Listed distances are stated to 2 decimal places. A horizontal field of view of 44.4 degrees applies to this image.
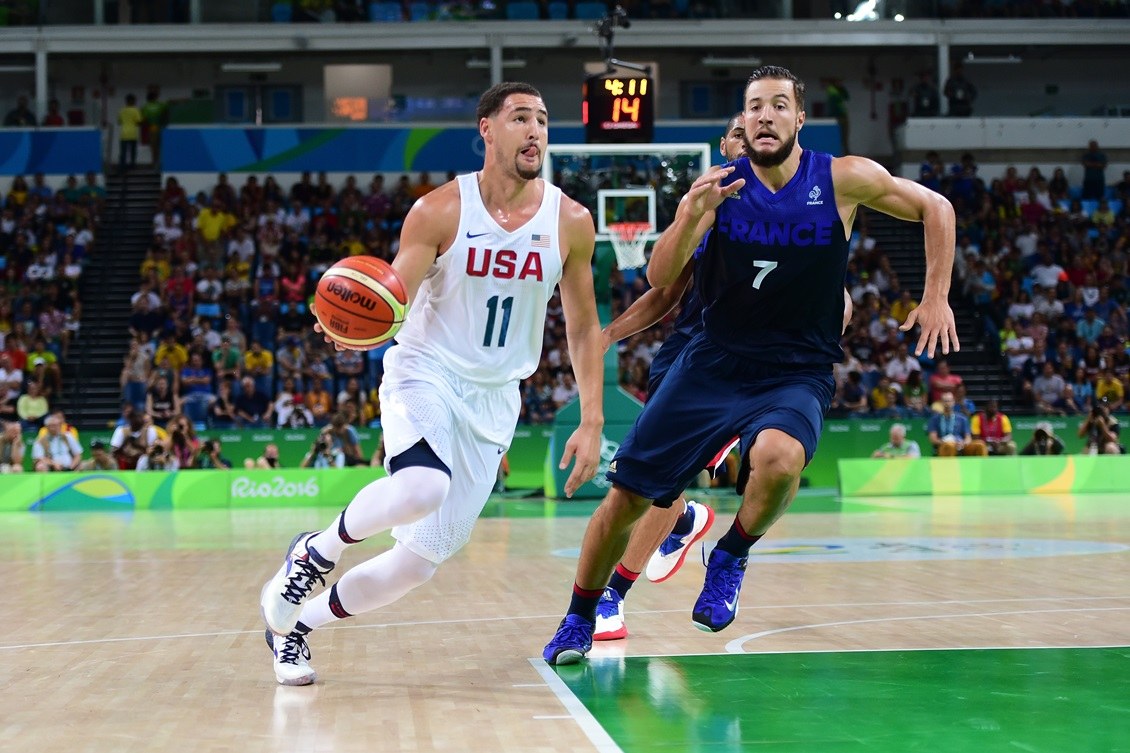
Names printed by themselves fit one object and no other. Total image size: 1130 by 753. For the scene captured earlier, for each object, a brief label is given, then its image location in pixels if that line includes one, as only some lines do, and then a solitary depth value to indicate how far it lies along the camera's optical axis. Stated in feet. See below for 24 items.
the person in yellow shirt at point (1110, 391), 72.08
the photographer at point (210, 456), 63.82
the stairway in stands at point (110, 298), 77.71
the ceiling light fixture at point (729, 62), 101.86
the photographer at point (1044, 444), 67.05
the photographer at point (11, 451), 63.57
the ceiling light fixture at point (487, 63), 100.68
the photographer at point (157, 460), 62.85
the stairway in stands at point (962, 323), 79.56
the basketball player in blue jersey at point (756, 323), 19.17
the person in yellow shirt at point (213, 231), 86.69
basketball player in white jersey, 18.35
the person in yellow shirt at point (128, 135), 96.37
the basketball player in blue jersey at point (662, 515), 21.67
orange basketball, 17.65
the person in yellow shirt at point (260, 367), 71.61
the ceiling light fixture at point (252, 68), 103.76
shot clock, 53.78
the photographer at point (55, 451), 63.31
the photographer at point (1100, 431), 66.44
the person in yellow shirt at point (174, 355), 73.07
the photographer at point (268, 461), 64.03
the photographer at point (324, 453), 63.52
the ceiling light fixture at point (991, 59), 104.37
